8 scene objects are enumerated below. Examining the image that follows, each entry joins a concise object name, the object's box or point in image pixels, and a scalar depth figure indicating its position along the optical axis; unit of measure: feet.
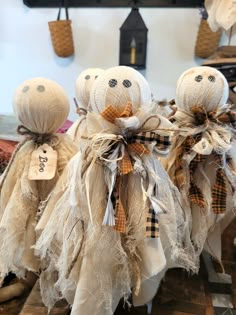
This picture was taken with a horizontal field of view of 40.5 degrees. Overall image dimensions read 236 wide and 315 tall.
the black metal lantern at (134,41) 5.02
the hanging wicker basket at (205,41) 4.65
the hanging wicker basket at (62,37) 4.92
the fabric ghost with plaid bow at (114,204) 1.57
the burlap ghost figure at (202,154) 1.94
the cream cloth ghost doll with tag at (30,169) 1.83
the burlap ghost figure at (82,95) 2.48
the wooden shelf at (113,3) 4.93
